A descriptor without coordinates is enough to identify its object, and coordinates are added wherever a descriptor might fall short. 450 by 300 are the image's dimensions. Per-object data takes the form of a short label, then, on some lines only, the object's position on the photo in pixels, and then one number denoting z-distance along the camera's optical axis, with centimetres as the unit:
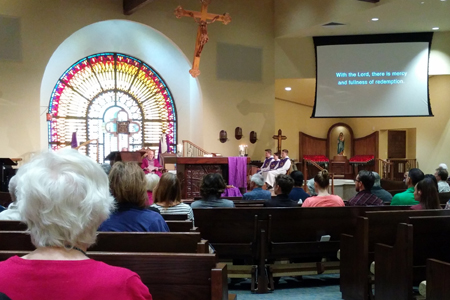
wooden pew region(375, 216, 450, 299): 298
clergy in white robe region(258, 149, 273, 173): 1086
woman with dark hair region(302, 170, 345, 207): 425
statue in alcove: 1581
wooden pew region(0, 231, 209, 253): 222
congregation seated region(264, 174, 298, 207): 440
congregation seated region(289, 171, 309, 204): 520
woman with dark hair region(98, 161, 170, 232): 243
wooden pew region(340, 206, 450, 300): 340
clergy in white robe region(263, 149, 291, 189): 1066
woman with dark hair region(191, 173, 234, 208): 403
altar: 844
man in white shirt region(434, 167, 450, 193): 609
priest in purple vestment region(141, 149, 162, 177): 961
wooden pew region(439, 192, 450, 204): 563
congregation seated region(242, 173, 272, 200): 533
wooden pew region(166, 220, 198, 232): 275
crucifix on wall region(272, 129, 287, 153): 1172
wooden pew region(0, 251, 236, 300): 177
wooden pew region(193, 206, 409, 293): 390
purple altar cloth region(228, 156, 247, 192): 886
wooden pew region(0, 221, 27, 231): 276
